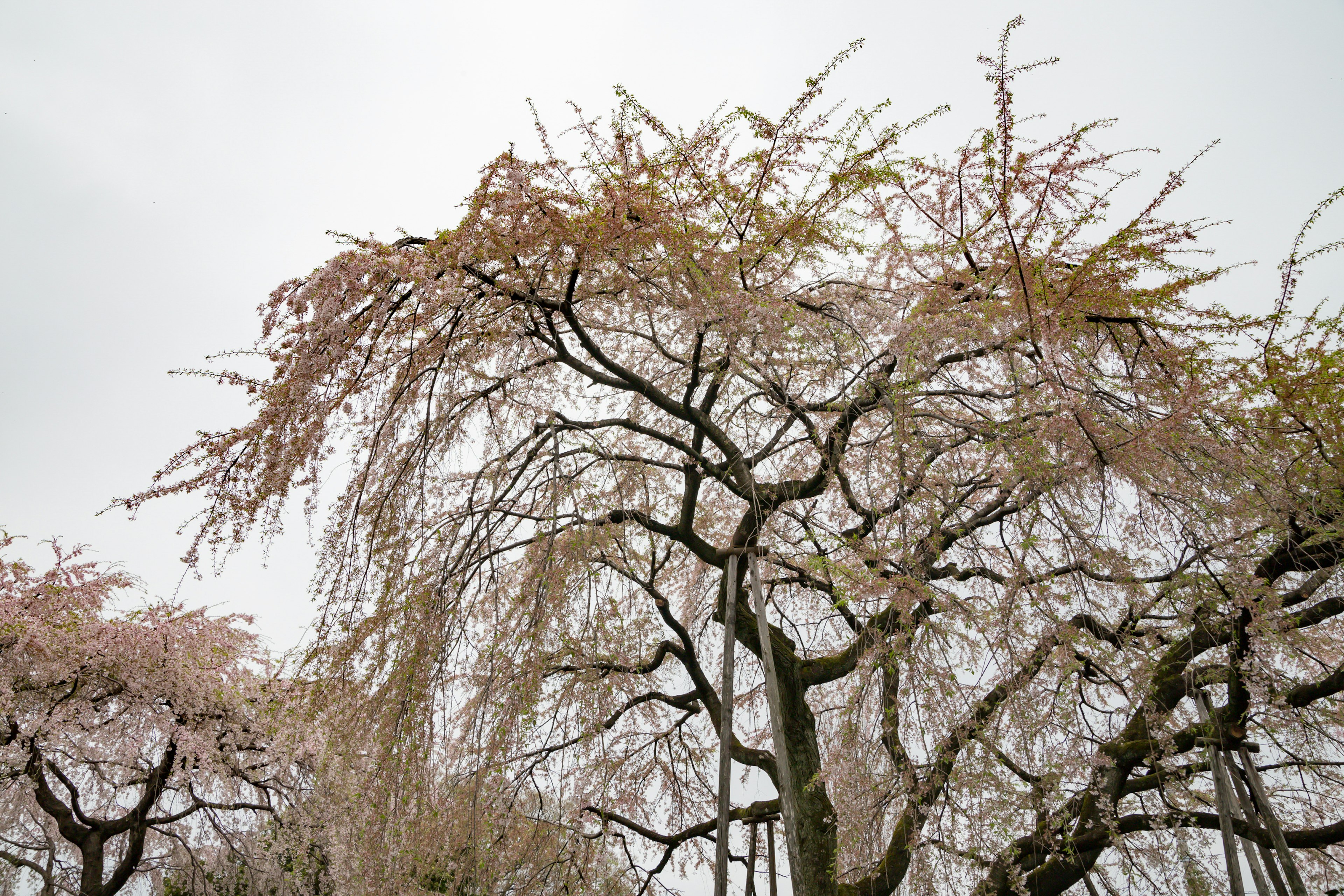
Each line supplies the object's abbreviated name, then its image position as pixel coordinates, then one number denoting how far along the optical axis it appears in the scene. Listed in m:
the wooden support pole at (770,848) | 5.69
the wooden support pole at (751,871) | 5.52
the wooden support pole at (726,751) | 3.07
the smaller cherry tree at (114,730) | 6.70
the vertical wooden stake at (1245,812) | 3.41
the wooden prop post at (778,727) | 3.19
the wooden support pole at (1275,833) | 3.39
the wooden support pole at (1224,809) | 3.29
